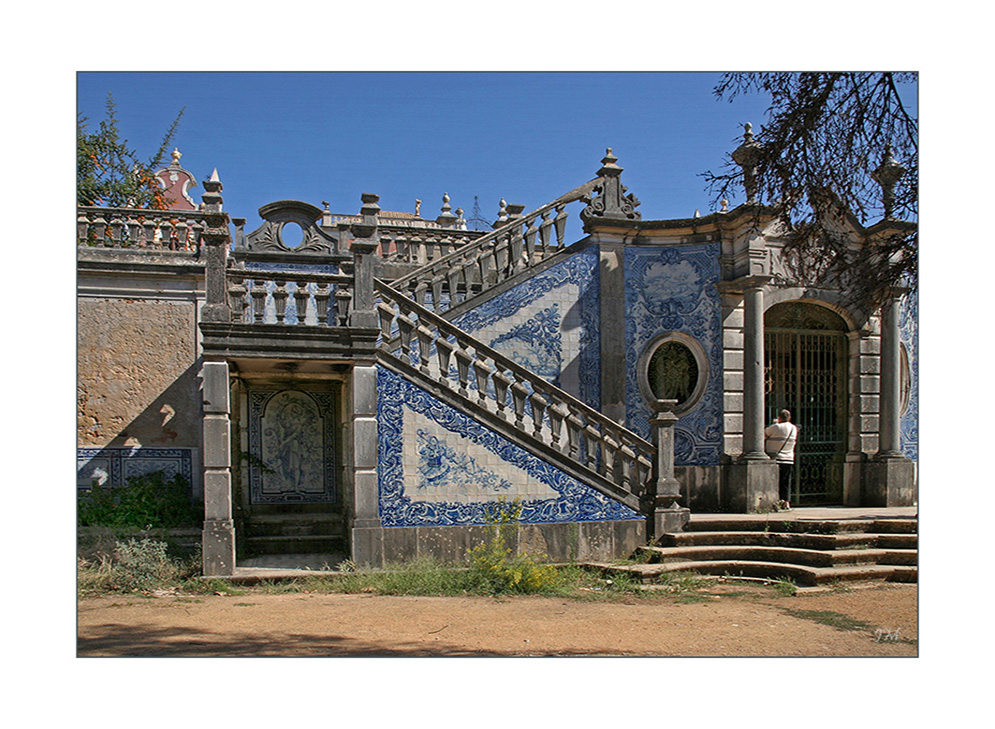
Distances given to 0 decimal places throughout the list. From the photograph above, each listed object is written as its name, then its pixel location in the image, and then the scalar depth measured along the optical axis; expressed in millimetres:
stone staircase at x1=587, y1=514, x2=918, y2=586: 8617
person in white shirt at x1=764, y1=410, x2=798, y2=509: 11445
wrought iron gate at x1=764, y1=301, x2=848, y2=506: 12219
